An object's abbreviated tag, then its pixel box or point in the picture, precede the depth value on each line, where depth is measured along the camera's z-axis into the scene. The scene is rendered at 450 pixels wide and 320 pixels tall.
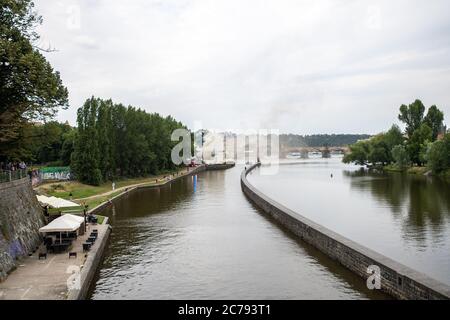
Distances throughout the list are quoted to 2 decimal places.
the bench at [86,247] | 26.17
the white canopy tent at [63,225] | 26.86
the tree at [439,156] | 88.50
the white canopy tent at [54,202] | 35.47
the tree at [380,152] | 128.12
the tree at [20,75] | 25.80
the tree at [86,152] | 67.56
